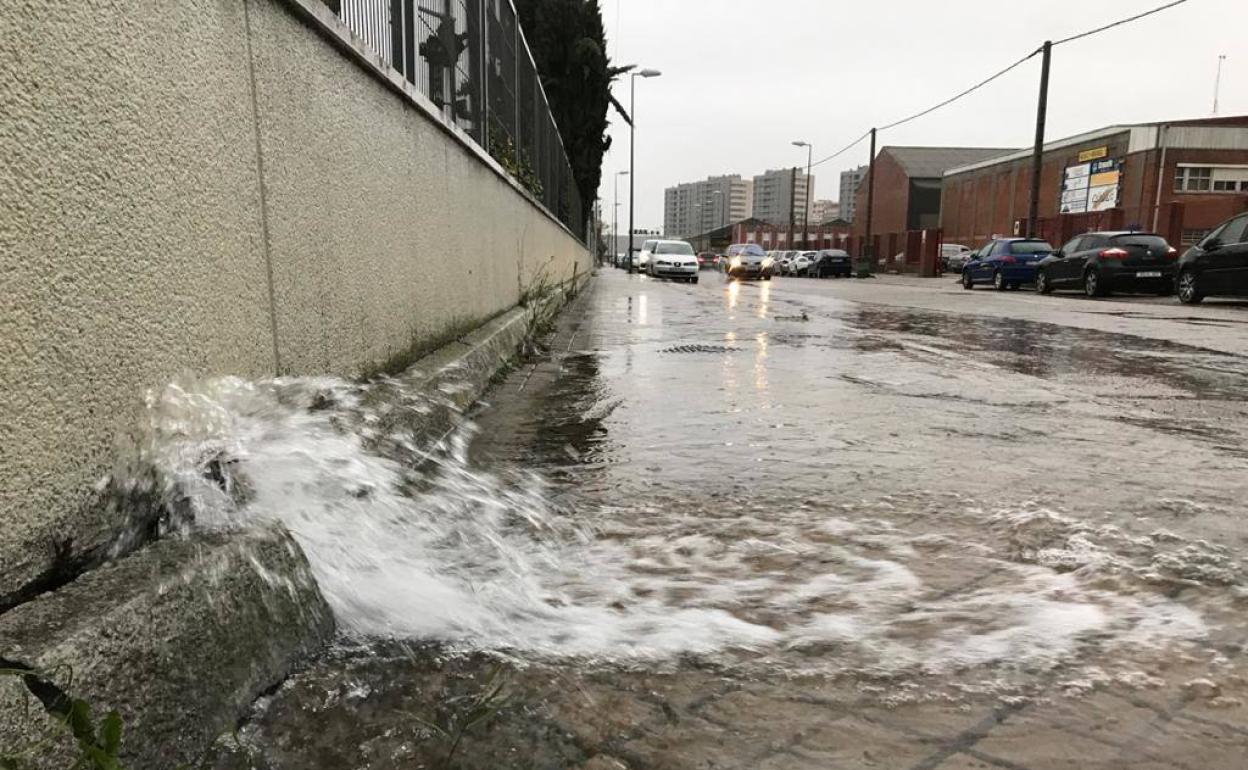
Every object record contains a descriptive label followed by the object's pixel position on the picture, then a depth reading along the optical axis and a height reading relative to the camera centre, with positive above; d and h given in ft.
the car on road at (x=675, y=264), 105.60 -1.11
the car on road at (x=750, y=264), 111.24 -1.10
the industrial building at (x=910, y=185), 210.18 +18.78
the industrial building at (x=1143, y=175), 105.19 +13.73
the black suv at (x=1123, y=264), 61.41 -0.28
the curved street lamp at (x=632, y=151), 137.99 +19.65
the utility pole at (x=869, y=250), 154.70 +1.59
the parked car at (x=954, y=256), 147.64 +0.47
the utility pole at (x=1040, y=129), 88.53 +14.48
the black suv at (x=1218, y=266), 49.19 -0.26
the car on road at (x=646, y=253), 115.96 +0.27
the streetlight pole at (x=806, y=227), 205.05 +8.31
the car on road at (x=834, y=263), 139.23 -1.04
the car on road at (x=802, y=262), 149.69 -0.99
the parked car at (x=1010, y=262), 79.30 -0.26
